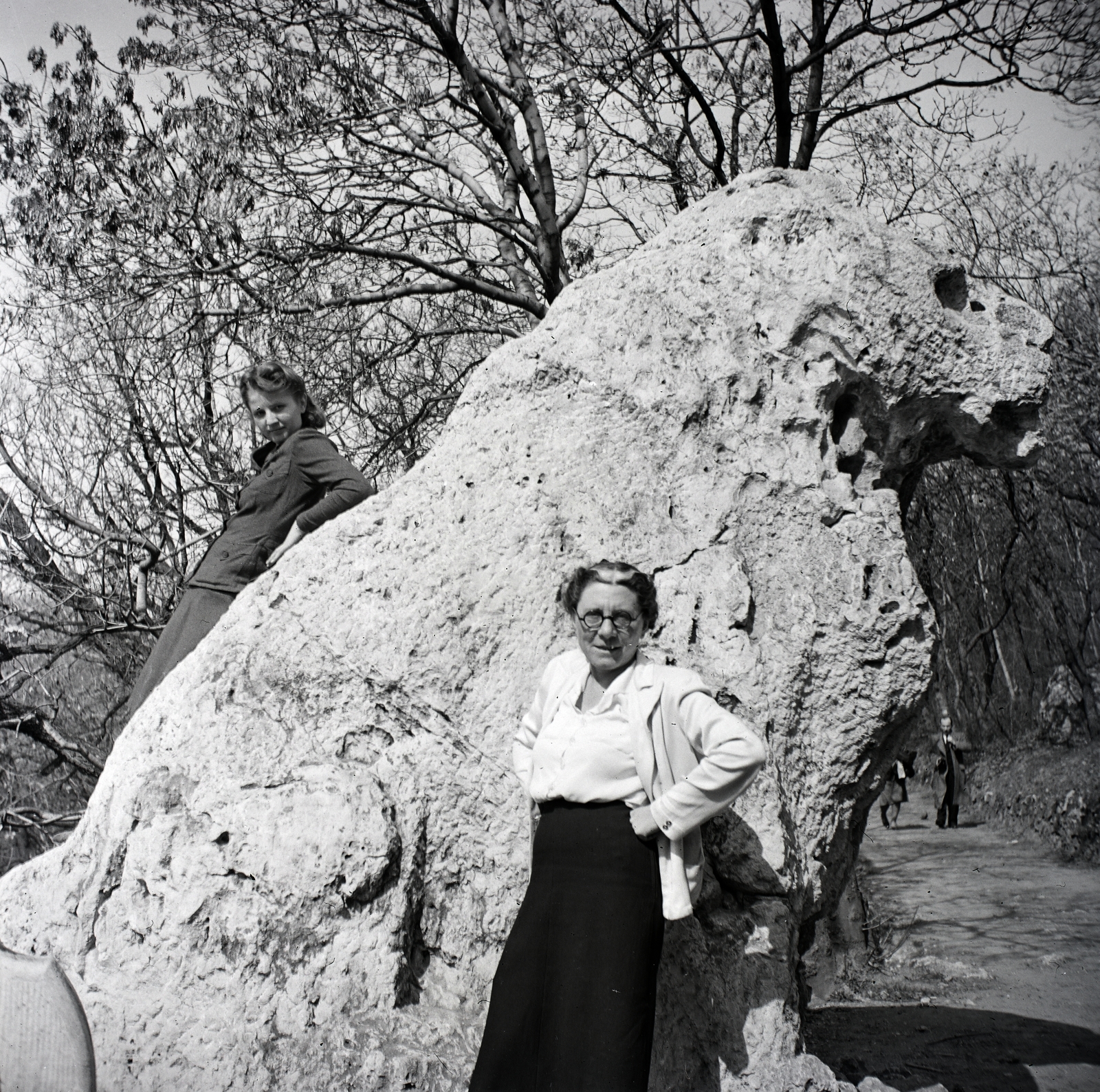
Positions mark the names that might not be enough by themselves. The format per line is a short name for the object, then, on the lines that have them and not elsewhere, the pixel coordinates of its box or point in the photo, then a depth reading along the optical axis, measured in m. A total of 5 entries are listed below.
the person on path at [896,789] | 13.77
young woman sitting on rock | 3.60
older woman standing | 2.33
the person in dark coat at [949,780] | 12.93
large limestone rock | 2.84
